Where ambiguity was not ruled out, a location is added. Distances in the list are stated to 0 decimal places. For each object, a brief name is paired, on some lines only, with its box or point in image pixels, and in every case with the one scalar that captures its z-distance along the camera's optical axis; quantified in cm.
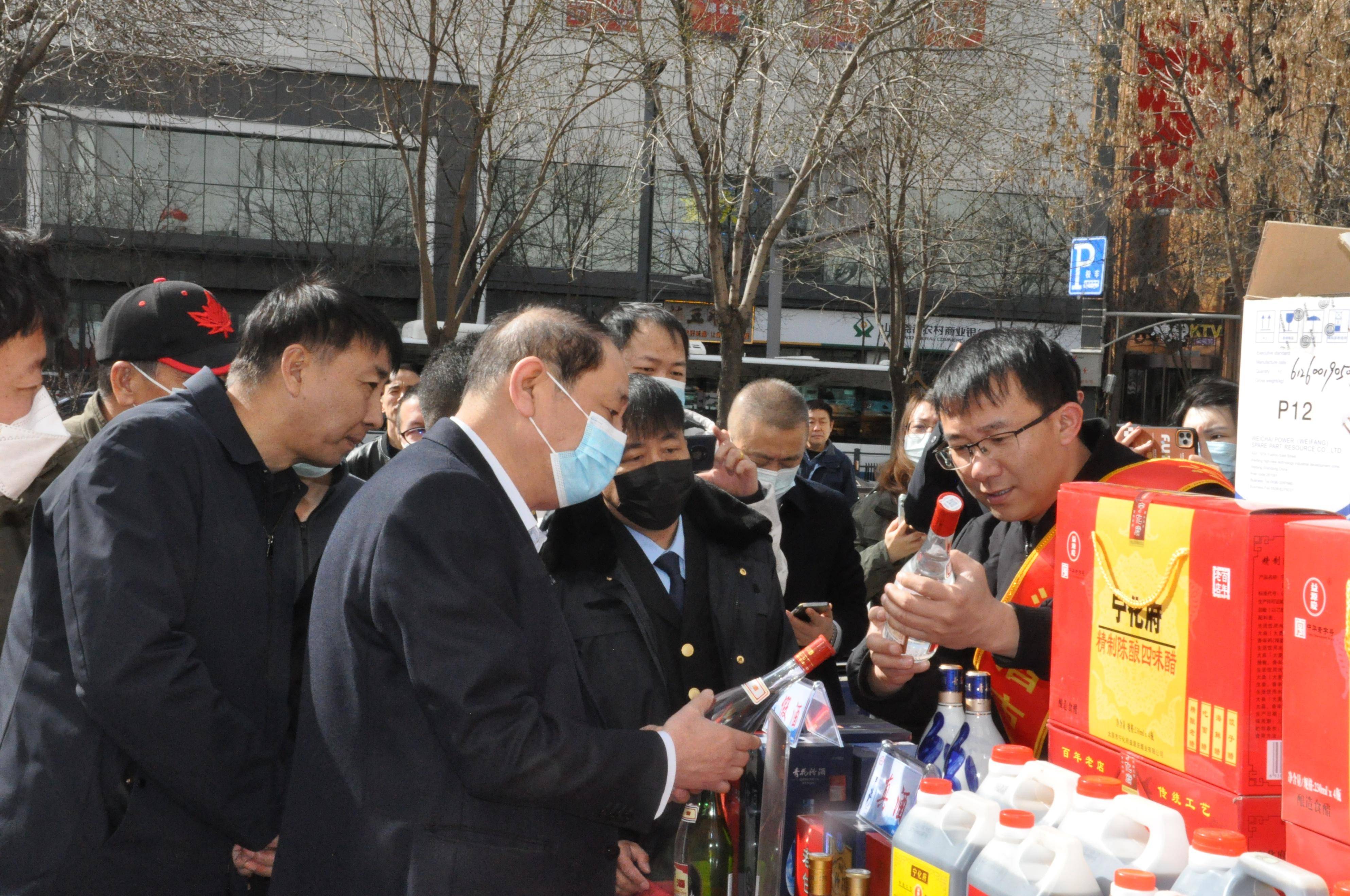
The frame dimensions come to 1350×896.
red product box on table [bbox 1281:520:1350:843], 142
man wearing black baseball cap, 327
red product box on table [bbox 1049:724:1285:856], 155
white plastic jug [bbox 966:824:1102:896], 145
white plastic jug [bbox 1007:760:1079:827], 168
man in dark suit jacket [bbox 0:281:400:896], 214
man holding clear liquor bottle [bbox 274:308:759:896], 186
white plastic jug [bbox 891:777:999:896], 161
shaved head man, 418
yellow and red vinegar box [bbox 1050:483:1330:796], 155
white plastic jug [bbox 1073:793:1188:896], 150
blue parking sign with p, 1441
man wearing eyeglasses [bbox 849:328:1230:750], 236
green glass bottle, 228
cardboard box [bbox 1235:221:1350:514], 175
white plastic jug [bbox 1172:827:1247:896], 139
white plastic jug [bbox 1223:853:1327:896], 134
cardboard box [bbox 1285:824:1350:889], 141
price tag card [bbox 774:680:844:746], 219
